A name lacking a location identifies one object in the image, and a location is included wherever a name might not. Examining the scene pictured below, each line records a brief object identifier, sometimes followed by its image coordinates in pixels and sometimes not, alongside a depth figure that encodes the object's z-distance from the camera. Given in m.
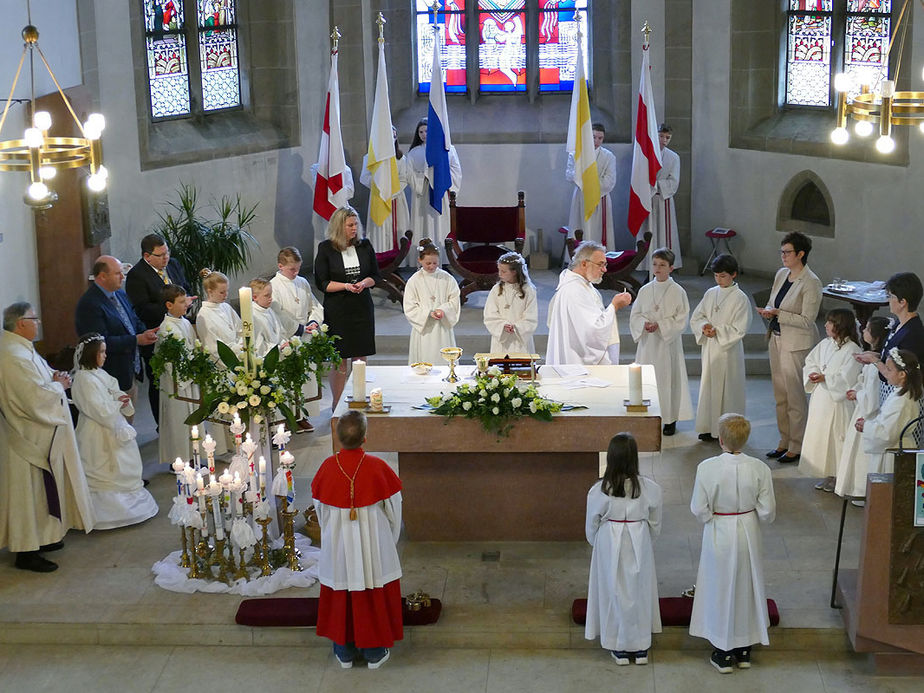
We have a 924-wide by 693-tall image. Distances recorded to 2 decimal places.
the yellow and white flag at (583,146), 13.57
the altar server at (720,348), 9.96
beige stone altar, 8.23
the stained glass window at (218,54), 14.41
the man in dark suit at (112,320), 9.28
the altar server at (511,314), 10.10
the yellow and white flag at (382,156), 13.78
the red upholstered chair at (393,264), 13.47
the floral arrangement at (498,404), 7.65
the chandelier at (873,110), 7.04
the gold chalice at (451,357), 8.40
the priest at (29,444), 7.88
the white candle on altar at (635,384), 7.79
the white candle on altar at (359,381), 8.11
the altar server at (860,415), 8.27
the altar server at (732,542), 6.69
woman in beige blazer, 9.52
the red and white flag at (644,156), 13.62
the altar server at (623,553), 6.69
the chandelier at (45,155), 6.47
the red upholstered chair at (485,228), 13.59
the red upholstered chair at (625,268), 13.09
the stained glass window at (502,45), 15.67
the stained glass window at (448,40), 15.70
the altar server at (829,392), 8.74
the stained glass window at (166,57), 13.76
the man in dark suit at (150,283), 9.93
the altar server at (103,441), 8.50
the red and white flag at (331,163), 13.81
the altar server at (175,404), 9.45
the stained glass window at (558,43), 15.57
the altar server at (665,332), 10.17
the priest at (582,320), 9.30
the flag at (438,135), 14.12
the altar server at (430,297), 10.45
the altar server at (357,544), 6.75
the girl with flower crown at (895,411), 7.72
